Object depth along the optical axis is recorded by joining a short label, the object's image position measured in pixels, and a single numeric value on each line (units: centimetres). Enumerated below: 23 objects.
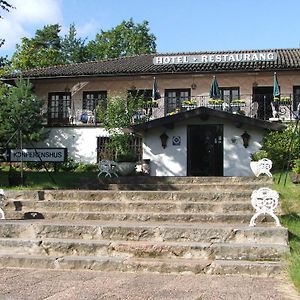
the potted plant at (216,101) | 2056
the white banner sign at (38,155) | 1216
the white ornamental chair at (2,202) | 834
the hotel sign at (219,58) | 2286
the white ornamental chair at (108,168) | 1414
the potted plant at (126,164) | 1435
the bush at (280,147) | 1491
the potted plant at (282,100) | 2048
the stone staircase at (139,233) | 616
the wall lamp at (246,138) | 1736
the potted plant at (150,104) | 2149
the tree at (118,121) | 1917
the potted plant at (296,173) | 1042
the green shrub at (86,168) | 1964
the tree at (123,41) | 5166
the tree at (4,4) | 1280
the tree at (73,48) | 5422
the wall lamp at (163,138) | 1791
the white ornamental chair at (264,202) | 708
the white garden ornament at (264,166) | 1304
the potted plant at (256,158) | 1390
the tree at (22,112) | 2008
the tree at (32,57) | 4047
